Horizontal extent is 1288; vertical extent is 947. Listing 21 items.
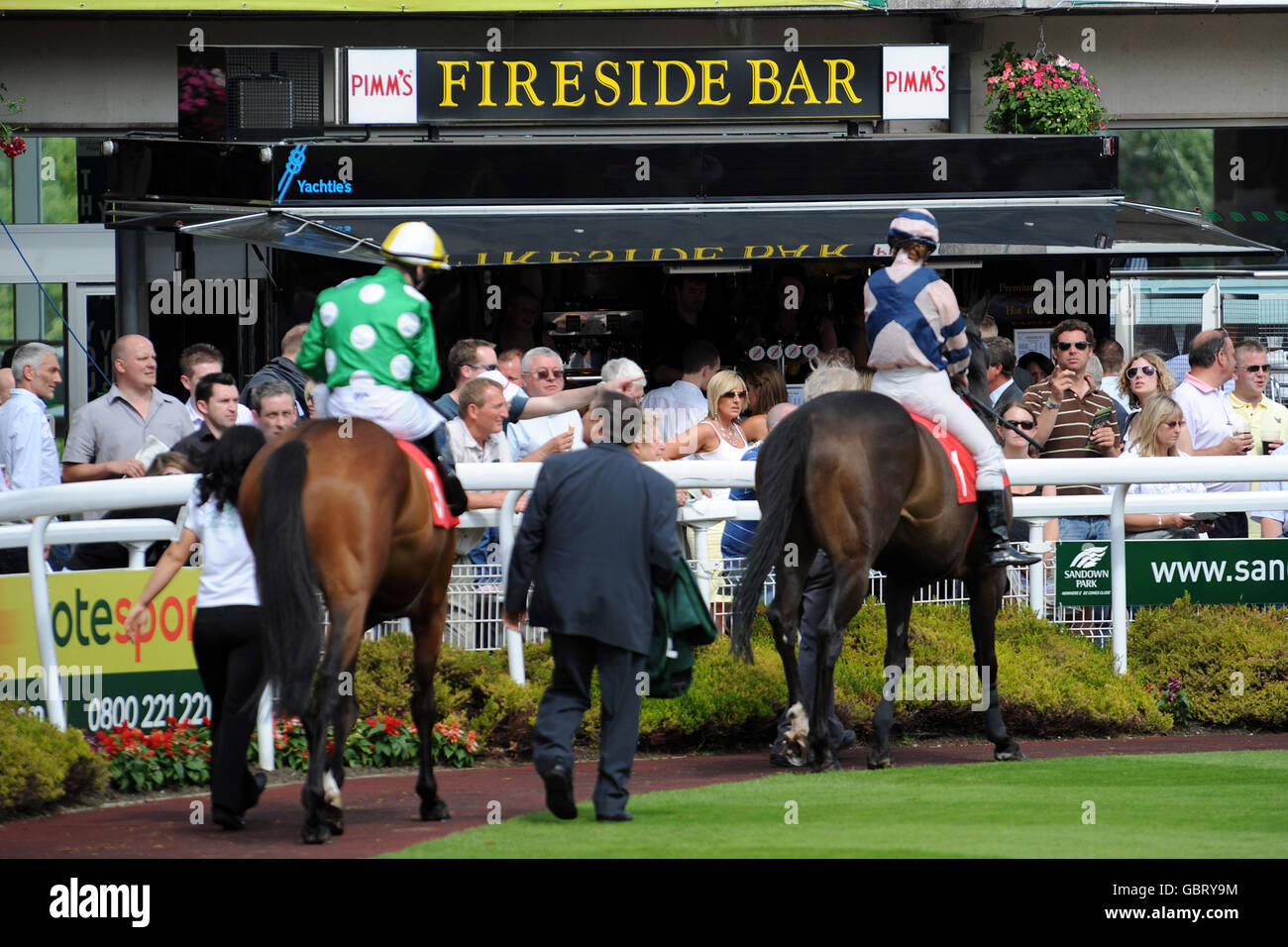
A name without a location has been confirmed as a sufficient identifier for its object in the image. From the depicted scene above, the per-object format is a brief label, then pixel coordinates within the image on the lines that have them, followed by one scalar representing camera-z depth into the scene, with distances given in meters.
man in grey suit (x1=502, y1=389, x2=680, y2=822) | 6.62
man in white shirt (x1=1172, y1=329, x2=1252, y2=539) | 11.03
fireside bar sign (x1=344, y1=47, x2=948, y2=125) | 14.09
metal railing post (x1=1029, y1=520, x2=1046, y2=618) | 9.63
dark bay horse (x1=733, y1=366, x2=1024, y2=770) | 7.74
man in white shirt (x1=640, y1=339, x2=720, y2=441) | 11.62
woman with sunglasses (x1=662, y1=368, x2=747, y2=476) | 9.87
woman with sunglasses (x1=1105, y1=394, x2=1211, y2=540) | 10.41
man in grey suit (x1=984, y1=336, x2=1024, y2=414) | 11.52
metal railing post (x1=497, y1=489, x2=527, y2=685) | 8.56
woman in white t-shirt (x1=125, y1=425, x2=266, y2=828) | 6.75
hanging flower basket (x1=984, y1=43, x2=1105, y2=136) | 14.79
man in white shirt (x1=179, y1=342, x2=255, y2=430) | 9.90
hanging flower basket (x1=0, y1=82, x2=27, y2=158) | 16.12
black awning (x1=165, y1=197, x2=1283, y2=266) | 12.62
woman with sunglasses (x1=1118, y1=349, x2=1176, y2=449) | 11.77
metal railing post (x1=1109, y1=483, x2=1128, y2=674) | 9.26
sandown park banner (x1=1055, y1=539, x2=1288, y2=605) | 9.40
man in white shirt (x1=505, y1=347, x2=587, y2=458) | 9.80
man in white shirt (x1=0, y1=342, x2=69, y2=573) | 10.38
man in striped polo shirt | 10.51
